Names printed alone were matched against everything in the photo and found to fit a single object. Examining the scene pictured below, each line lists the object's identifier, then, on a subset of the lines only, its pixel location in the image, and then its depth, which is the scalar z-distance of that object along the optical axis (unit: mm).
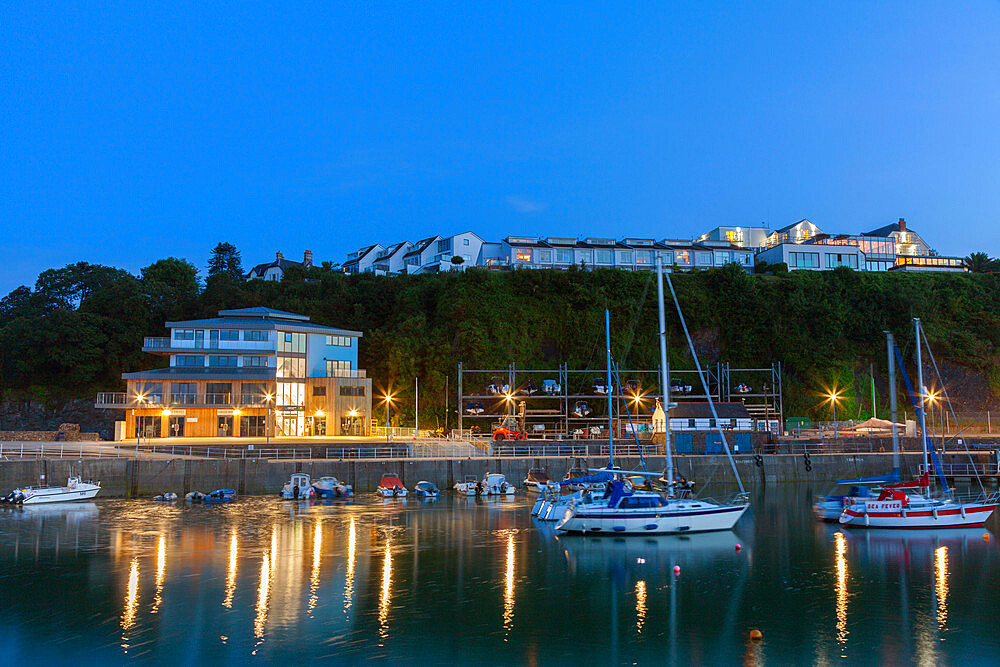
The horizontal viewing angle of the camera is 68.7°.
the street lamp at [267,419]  60969
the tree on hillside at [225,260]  121625
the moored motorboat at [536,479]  51438
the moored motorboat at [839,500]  39688
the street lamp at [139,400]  60656
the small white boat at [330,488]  47688
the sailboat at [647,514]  34469
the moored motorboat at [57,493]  43969
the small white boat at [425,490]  48281
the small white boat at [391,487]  48250
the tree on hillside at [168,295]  90625
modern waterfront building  62031
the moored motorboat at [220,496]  45938
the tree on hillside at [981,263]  106869
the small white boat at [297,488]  46906
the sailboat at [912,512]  36812
